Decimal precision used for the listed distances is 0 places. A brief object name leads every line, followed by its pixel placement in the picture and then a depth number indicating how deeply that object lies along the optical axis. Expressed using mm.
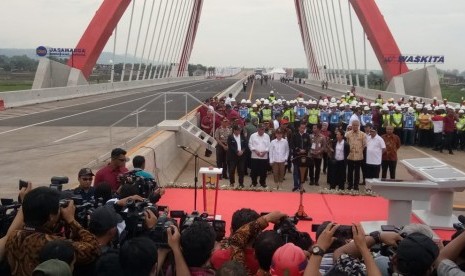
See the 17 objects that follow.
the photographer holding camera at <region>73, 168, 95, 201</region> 6177
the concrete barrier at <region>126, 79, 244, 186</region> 11719
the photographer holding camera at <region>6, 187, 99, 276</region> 3635
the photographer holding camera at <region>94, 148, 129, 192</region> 7035
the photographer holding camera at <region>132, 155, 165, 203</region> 5809
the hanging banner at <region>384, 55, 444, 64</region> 36844
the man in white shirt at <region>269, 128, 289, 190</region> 12031
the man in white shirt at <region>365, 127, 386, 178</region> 11914
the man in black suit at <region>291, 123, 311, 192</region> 11930
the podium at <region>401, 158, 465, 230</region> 7820
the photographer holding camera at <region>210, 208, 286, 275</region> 3938
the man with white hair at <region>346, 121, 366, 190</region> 12094
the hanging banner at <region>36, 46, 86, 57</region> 39781
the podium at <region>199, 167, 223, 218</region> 9770
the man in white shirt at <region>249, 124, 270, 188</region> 12203
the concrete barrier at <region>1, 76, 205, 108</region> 29894
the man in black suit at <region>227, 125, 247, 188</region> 12398
